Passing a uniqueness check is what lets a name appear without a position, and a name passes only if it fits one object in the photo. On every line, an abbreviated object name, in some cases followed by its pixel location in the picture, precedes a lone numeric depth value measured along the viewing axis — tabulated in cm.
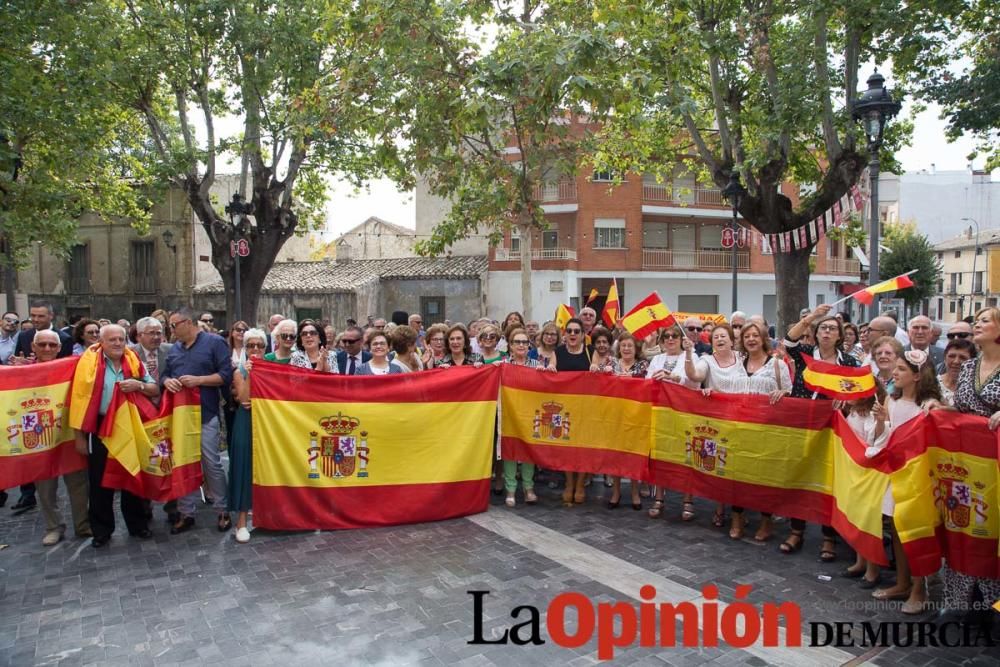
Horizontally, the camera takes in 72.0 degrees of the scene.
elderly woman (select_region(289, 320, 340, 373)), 664
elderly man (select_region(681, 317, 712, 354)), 861
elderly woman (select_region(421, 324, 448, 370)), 764
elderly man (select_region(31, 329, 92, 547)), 616
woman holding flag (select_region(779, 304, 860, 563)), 572
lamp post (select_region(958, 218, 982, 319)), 5624
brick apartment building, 3050
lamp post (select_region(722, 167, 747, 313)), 1416
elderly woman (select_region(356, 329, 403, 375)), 678
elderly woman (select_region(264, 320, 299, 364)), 657
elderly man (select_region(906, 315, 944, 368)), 689
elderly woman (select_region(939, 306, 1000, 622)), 431
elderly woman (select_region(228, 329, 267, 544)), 618
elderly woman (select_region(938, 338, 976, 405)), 538
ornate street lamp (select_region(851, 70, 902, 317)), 971
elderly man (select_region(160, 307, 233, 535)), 629
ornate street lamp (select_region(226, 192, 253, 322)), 1616
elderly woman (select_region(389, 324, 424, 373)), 718
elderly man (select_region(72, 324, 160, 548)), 601
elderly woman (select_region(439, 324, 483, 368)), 721
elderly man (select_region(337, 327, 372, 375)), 715
